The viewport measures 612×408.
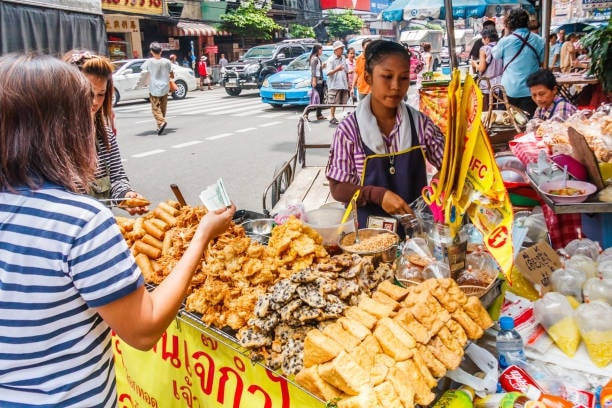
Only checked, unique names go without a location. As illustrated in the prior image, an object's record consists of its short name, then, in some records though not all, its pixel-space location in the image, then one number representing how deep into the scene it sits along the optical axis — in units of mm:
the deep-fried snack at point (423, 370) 1508
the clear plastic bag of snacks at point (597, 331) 1794
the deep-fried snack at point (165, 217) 2656
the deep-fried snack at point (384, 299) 1768
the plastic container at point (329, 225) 2402
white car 17891
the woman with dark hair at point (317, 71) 13055
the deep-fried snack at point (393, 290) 1820
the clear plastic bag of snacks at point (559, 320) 1871
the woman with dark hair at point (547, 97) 4660
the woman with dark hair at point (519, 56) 6391
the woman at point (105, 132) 2971
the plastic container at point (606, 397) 1603
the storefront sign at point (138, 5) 18734
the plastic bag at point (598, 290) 2014
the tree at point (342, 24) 43281
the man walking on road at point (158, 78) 11602
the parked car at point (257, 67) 20594
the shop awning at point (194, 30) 26797
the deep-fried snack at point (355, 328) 1617
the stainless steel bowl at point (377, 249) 2148
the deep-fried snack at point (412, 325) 1625
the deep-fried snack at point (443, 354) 1571
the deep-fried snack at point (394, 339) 1553
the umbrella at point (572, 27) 18750
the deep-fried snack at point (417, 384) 1458
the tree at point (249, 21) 29328
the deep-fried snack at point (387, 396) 1386
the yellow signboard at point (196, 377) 1855
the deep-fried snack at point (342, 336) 1569
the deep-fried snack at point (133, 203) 2887
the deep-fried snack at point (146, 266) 2414
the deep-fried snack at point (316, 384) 1493
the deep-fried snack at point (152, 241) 2572
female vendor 2725
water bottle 1819
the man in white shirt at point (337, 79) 12117
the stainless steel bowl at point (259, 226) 2744
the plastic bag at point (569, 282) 2119
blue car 15461
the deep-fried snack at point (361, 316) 1668
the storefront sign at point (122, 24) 21808
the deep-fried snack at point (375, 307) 1711
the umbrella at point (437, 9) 6678
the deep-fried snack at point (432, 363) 1553
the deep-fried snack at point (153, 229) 2611
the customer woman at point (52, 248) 1247
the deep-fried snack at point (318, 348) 1529
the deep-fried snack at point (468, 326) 1688
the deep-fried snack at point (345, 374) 1436
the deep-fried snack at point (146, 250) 2536
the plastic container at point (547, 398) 1611
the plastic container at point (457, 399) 1561
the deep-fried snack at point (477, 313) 1728
